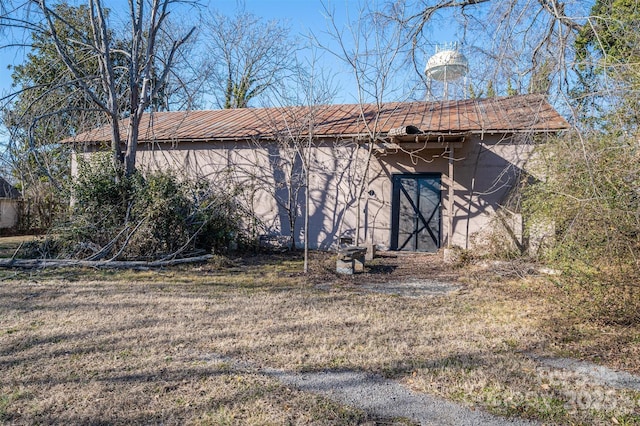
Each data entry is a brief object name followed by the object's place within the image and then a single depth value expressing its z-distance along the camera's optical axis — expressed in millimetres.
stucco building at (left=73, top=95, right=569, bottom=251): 10133
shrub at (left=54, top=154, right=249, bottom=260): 8406
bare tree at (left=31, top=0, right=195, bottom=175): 9352
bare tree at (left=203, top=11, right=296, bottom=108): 21672
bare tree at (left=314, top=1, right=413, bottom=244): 9737
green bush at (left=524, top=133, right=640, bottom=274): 4004
